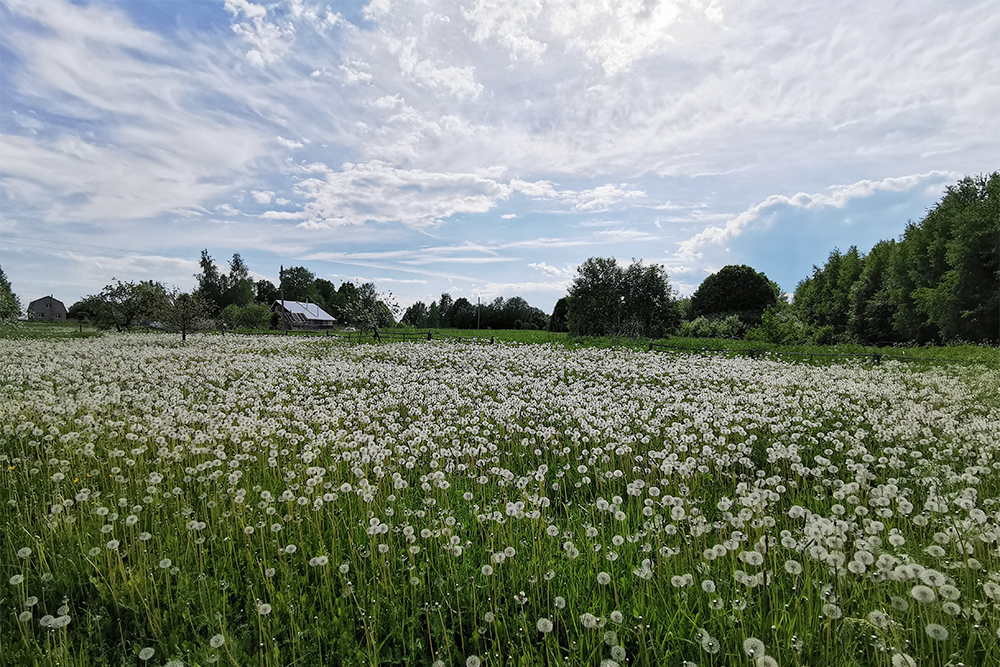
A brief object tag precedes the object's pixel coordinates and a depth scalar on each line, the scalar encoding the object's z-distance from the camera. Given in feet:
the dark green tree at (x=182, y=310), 99.66
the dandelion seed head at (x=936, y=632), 7.29
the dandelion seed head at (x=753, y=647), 7.67
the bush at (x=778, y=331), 91.56
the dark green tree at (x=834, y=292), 177.58
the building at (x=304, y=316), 248.73
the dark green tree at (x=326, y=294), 315.06
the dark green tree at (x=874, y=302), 137.28
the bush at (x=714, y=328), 157.78
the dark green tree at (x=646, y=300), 131.34
